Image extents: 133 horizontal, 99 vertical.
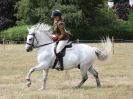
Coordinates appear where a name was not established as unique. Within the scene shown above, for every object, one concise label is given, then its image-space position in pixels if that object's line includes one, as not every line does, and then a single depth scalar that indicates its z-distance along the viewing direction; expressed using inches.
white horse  590.2
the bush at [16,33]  2357.3
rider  581.6
